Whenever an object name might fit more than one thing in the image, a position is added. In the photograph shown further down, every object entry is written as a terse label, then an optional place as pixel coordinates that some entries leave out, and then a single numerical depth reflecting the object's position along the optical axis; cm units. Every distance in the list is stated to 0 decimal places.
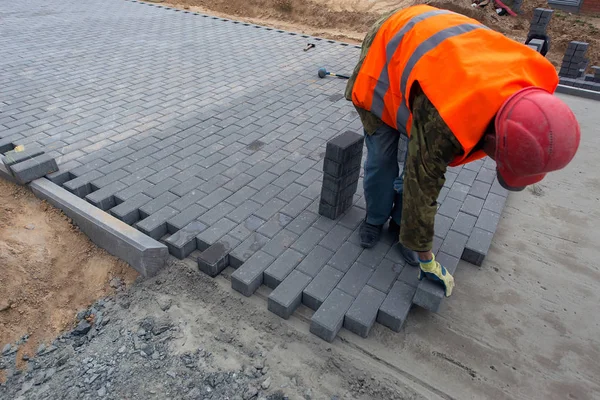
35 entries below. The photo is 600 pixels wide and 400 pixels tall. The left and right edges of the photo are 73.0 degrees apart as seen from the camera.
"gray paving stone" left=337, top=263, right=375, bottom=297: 286
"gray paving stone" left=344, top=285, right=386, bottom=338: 263
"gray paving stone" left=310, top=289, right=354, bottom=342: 259
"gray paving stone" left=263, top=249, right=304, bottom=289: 292
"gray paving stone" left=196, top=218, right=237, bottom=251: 321
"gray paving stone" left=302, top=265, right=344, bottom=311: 279
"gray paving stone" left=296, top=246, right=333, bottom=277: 299
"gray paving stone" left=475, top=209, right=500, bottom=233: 353
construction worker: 175
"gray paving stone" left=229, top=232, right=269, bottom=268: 308
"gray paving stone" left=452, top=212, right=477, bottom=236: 346
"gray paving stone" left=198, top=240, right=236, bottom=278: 300
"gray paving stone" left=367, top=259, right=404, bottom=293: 290
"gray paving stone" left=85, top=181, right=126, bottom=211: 356
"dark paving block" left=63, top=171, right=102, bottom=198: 373
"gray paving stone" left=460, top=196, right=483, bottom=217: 371
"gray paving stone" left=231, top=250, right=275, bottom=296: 287
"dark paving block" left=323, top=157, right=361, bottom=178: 320
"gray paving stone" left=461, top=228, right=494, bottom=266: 325
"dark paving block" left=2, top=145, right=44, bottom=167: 367
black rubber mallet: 670
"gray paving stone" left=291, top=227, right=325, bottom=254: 319
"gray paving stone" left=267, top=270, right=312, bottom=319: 273
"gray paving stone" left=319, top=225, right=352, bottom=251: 323
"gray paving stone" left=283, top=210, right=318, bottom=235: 337
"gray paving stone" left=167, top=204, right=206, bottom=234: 335
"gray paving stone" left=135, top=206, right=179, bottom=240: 328
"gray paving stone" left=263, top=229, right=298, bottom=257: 315
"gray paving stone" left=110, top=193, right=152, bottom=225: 343
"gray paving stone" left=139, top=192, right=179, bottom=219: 349
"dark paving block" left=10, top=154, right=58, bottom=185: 363
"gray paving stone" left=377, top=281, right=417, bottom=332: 268
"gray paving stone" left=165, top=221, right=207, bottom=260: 315
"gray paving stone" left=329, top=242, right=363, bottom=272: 305
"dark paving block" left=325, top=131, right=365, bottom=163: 312
